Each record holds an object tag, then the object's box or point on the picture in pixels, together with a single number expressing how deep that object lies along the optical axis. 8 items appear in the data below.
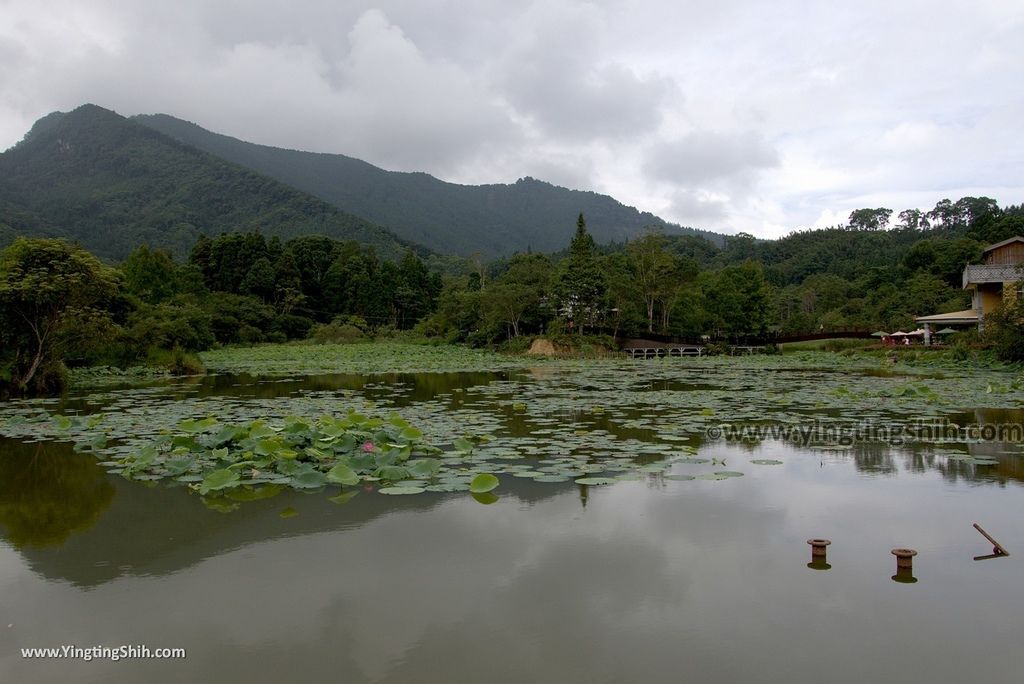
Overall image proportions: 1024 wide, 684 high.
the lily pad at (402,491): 5.84
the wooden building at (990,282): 28.05
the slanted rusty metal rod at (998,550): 4.29
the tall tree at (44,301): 15.31
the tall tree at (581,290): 38.06
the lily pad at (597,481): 6.06
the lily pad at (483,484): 5.79
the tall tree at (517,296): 39.53
